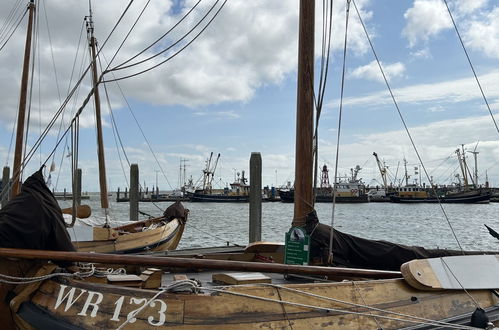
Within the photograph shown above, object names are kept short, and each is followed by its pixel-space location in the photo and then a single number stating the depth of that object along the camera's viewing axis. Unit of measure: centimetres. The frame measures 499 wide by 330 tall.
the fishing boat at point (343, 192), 8475
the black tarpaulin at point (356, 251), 597
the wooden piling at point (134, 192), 2425
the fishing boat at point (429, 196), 7700
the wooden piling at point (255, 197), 1558
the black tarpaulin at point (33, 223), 446
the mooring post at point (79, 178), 2581
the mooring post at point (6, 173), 2452
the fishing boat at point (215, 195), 8912
